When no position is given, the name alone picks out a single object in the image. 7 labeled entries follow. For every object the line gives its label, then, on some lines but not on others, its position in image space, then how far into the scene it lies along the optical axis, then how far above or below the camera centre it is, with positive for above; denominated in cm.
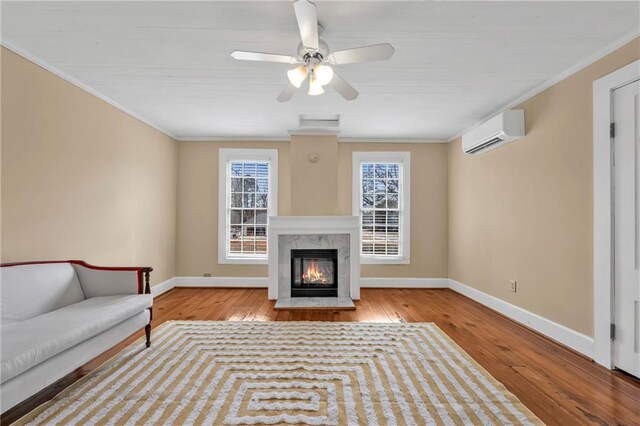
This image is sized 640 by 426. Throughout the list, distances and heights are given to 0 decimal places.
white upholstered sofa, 171 -68
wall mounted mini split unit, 346 +100
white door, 233 -6
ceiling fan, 196 +108
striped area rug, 185 -114
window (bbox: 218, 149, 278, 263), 537 +27
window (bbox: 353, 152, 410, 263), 536 +28
